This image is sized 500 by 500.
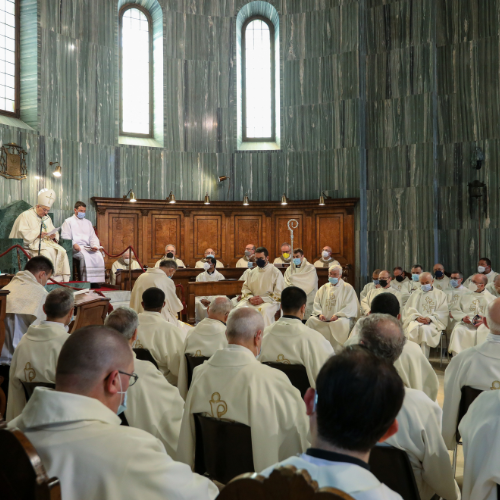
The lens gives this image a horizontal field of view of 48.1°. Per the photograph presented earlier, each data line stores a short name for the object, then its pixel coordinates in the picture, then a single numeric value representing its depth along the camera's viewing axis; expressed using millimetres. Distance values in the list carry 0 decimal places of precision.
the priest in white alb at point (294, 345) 4766
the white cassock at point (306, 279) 11812
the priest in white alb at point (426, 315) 9297
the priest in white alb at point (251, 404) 3014
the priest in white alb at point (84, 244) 12352
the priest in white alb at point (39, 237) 10898
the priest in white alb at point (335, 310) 9844
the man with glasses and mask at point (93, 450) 1678
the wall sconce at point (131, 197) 14594
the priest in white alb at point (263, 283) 10641
